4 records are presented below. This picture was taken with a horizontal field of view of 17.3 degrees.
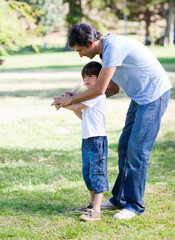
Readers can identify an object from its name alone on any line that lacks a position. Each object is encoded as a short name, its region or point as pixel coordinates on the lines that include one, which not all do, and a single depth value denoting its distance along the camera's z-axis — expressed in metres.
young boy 5.26
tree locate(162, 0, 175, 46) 69.53
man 4.87
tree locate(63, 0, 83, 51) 65.45
